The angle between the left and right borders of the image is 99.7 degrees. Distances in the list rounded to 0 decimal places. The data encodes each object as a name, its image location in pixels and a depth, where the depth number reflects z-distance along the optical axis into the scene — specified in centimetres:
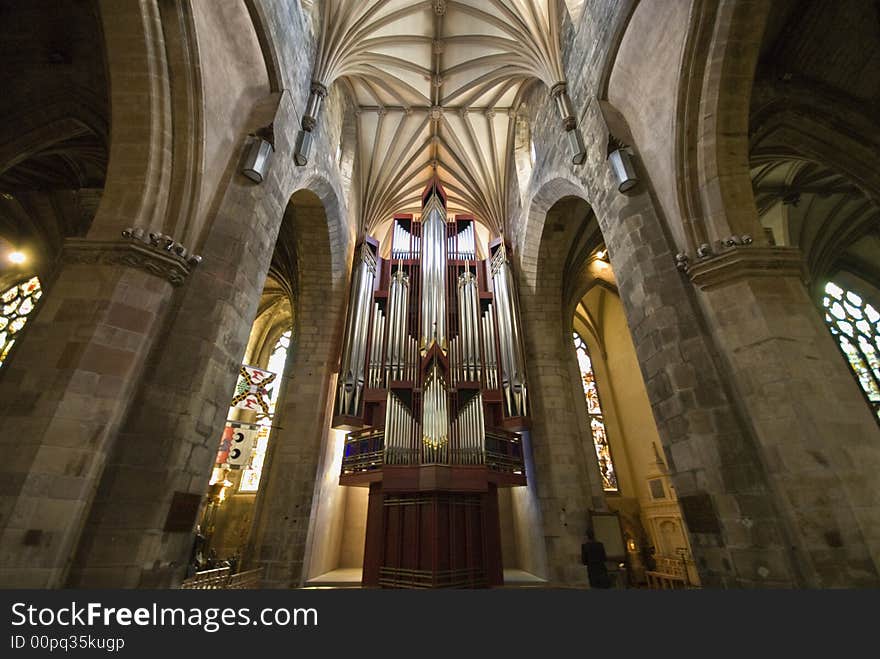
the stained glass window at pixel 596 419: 1314
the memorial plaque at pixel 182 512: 385
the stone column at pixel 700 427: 365
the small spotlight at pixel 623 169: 573
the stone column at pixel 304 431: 755
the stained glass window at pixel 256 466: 1332
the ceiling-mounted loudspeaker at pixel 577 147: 727
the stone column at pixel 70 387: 310
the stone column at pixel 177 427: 349
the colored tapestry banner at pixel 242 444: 674
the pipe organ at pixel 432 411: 795
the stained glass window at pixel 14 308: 1130
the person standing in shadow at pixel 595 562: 599
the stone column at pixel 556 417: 810
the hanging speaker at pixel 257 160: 559
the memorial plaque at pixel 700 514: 400
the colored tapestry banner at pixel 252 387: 711
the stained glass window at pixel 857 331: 1175
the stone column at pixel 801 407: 331
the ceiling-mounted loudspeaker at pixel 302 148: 714
